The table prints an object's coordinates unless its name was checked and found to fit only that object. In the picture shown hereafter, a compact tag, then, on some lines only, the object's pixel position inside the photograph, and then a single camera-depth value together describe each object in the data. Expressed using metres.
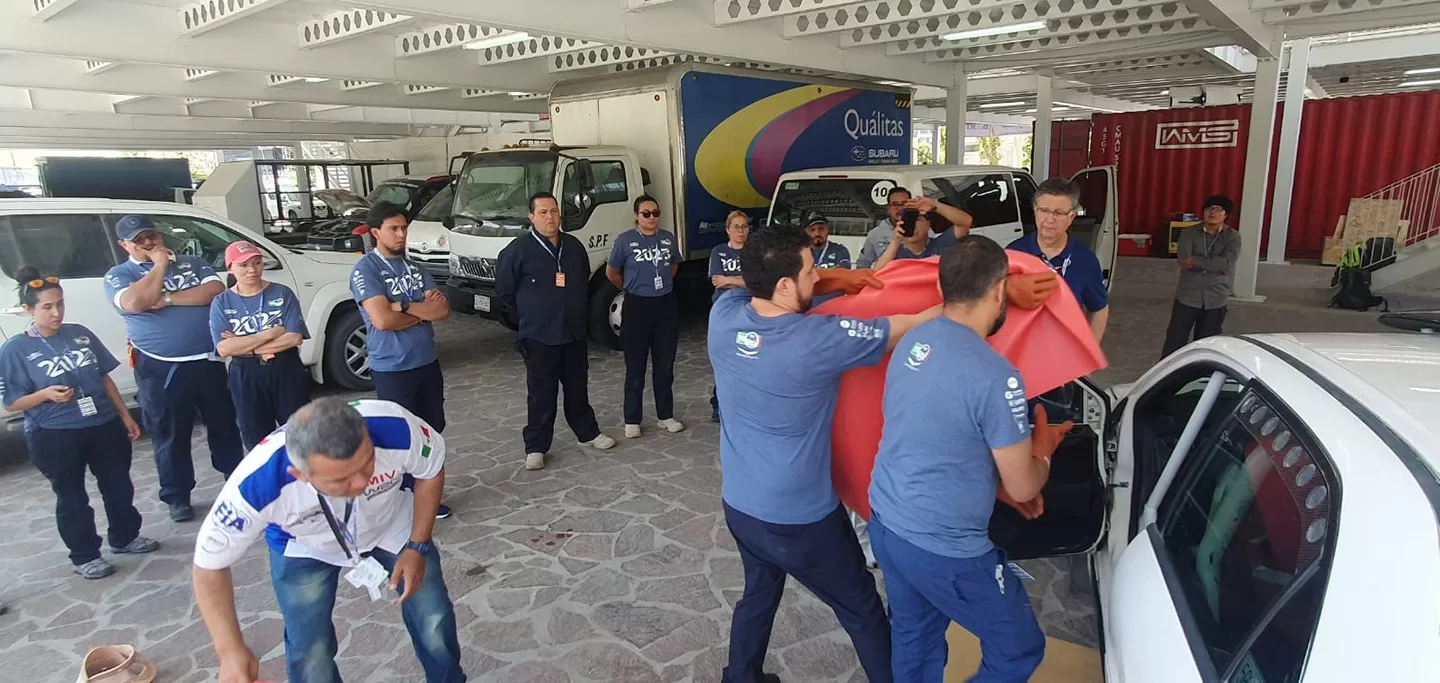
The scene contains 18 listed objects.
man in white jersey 1.99
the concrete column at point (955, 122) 13.21
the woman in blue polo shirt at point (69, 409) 3.86
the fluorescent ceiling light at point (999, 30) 9.22
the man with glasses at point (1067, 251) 3.88
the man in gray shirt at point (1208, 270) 5.90
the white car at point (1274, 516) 1.16
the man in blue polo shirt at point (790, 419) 2.30
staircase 10.31
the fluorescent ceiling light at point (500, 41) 9.46
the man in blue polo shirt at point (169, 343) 4.54
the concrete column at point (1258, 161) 10.15
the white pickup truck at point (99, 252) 5.48
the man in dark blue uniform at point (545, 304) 5.05
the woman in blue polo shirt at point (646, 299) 5.72
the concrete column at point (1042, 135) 14.47
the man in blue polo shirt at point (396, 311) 4.26
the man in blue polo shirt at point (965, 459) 2.01
